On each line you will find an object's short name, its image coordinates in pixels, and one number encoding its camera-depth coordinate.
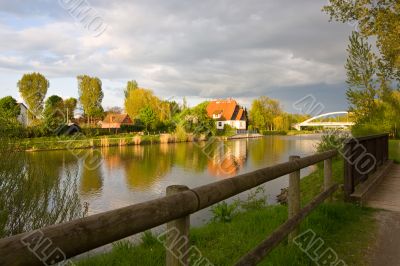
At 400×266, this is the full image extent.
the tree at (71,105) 69.38
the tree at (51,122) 36.05
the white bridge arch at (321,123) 78.70
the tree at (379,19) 11.98
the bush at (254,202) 9.15
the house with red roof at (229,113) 84.50
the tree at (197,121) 53.53
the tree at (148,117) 54.31
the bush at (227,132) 63.84
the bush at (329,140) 15.33
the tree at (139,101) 63.72
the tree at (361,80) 24.44
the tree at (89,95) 67.44
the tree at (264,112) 86.25
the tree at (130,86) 79.69
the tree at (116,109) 86.71
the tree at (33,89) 58.81
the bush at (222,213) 7.72
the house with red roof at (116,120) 61.06
